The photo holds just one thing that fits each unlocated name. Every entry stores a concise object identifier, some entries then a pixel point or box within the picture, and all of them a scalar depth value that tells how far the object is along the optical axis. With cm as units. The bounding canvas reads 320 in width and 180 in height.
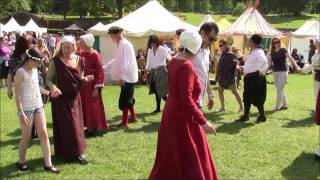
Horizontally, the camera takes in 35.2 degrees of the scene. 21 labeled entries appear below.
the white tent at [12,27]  4290
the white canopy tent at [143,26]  1900
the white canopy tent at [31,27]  4503
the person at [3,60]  1505
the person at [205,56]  661
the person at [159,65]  1097
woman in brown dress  695
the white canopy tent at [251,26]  2355
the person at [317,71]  729
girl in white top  643
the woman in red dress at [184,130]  479
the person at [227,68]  1143
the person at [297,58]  2548
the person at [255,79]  991
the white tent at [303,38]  3057
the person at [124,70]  906
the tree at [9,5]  5844
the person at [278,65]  1195
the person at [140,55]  1923
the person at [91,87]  834
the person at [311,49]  2227
